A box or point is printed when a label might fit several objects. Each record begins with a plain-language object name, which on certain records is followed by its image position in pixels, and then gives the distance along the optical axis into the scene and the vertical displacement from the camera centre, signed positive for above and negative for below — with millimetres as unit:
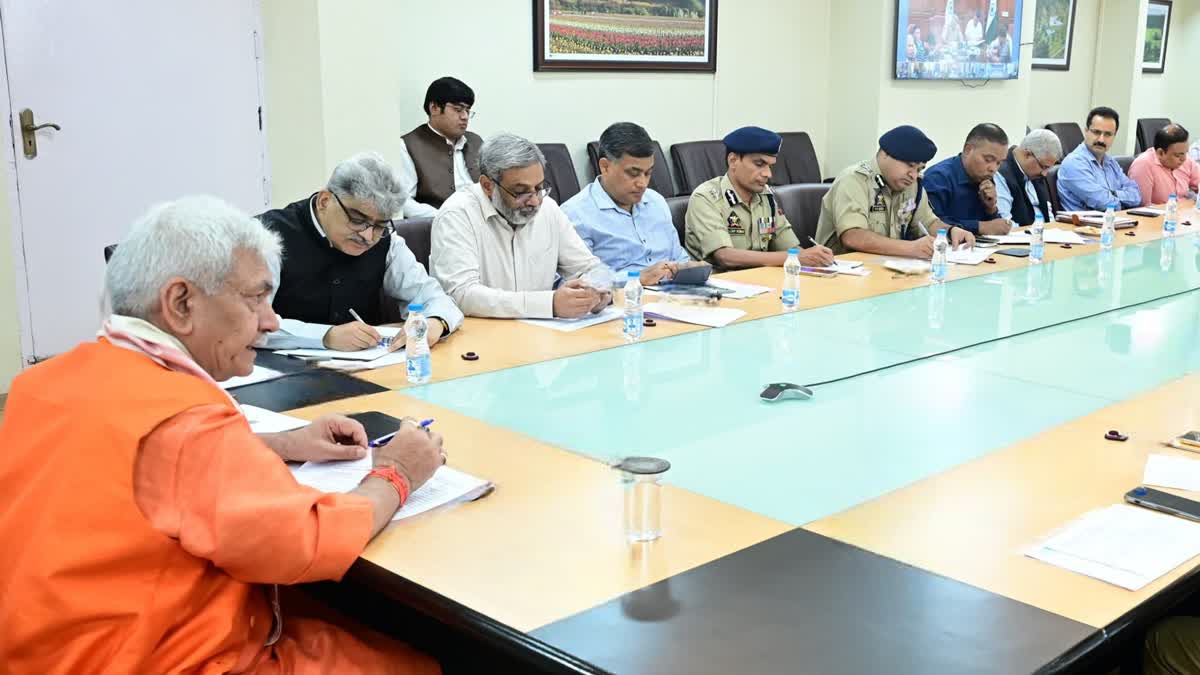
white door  4523 -117
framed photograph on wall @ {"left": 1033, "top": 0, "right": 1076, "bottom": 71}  10203 +680
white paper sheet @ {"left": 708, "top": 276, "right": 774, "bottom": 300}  3658 -612
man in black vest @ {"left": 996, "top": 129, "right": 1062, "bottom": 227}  5934 -337
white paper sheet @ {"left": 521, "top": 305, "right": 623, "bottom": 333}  3172 -626
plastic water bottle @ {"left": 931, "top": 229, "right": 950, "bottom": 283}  4133 -563
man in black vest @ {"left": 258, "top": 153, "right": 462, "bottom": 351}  2850 -470
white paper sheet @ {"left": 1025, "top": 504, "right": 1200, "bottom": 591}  1561 -635
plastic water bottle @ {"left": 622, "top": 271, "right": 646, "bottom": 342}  3049 -559
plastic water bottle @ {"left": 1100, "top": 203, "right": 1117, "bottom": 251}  4984 -543
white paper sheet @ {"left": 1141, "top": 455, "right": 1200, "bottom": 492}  1912 -630
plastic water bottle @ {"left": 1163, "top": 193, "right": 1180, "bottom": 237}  5522 -555
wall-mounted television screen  7793 +487
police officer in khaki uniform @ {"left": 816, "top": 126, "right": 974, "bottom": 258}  4703 -432
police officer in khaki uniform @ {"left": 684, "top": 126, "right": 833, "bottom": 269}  4374 -447
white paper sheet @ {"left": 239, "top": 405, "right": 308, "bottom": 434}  2148 -624
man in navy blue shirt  5203 -367
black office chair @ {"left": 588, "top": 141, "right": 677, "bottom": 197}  6891 -450
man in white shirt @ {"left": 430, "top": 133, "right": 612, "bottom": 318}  3266 -454
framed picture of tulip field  6363 +402
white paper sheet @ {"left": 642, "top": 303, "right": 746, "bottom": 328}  3285 -624
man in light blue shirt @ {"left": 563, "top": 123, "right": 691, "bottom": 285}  4043 -408
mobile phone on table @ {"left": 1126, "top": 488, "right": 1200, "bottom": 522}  1774 -629
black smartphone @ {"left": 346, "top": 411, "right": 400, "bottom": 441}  2139 -626
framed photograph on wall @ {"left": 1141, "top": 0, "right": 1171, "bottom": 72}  11625 +768
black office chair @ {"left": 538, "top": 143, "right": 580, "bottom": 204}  6250 -389
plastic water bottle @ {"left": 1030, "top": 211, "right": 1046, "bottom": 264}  4617 -558
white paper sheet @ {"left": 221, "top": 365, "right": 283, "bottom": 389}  2484 -628
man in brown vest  5469 -228
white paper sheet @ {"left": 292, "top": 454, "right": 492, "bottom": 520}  1780 -624
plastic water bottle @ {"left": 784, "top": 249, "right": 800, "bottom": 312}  3576 -568
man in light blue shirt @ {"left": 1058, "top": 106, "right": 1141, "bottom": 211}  6828 -401
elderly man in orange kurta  1378 -500
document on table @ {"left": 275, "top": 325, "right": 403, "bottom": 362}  2738 -621
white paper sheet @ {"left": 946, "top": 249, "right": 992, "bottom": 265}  4512 -606
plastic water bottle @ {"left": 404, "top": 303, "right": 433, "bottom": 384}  2592 -583
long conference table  1391 -644
